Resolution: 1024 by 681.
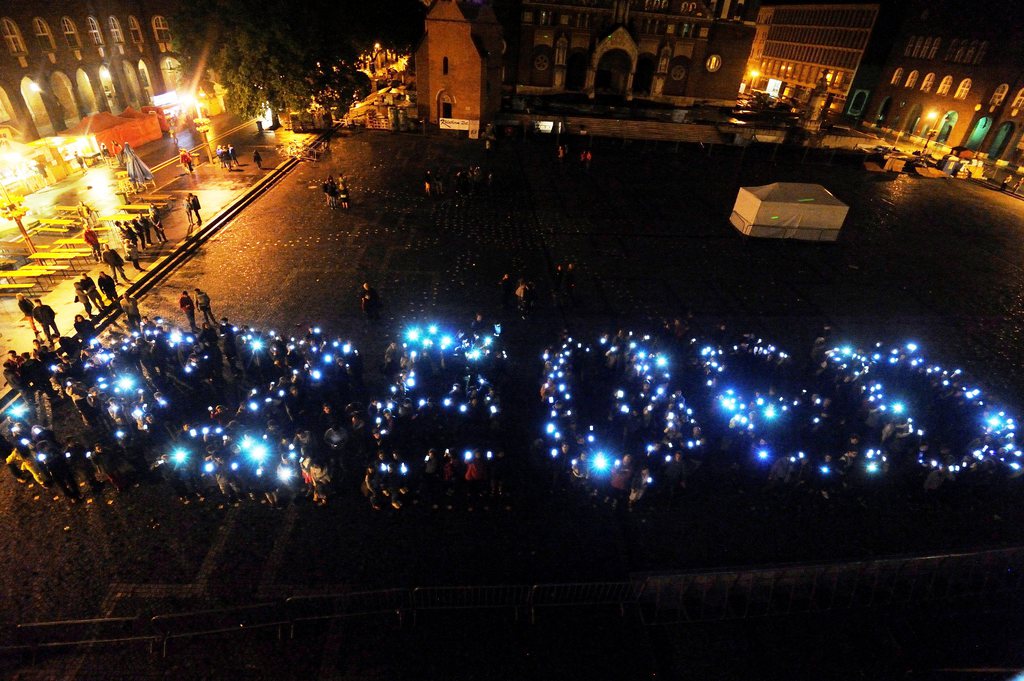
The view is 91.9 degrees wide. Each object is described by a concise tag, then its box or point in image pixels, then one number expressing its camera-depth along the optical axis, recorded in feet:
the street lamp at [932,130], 155.43
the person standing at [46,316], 44.90
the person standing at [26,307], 45.50
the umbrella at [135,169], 74.38
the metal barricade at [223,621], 26.02
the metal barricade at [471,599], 27.63
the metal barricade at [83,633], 25.54
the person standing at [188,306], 46.73
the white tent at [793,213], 74.02
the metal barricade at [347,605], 26.76
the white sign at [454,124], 131.23
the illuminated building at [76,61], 96.22
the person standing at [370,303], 50.06
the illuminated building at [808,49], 187.32
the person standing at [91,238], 57.36
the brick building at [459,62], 126.11
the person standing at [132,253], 61.57
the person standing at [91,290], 48.90
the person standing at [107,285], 50.52
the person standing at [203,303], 46.52
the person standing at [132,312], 45.39
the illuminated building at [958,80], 131.95
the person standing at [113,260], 53.93
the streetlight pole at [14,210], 56.90
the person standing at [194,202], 69.41
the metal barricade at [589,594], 28.17
